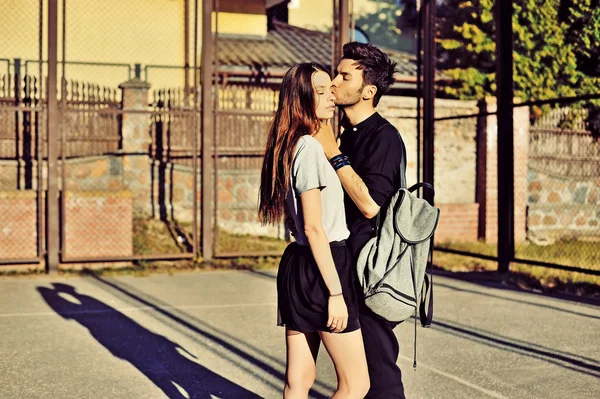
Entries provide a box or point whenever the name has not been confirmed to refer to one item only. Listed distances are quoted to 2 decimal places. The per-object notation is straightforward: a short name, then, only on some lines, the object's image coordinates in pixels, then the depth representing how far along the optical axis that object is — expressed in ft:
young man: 13.48
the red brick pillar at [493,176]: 57.06
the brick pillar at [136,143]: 51.39
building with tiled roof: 70.13
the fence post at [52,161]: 42.27
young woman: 12.75
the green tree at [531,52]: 69.87
